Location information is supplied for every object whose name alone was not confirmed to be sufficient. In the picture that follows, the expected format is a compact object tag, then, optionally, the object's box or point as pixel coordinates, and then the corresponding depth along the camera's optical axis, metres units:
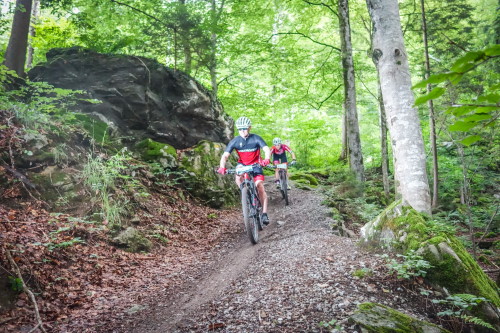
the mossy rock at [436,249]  3.64
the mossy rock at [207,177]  10.66
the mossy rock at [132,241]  6.32
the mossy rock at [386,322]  2.76
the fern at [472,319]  2.84
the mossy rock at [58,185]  6.34
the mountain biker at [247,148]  7.16
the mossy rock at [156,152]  10.14
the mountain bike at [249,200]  6.62
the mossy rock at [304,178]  15.81
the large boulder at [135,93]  10.16
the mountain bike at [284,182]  10.97
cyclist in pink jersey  11.28
